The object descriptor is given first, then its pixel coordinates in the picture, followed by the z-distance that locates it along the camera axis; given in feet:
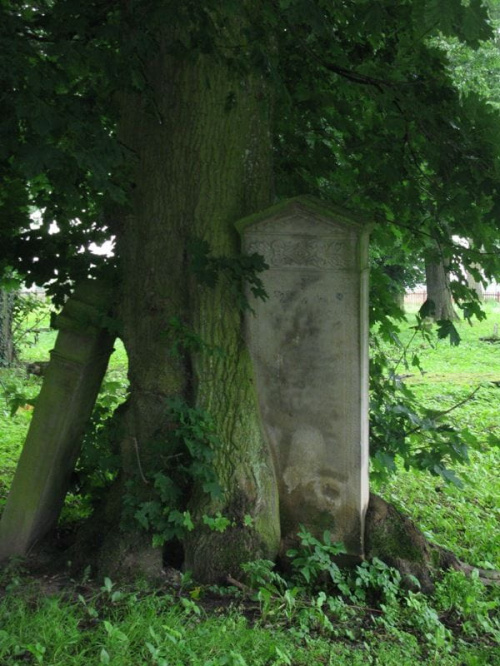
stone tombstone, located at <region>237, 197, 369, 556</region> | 13.64
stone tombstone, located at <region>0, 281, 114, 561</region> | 14.03
